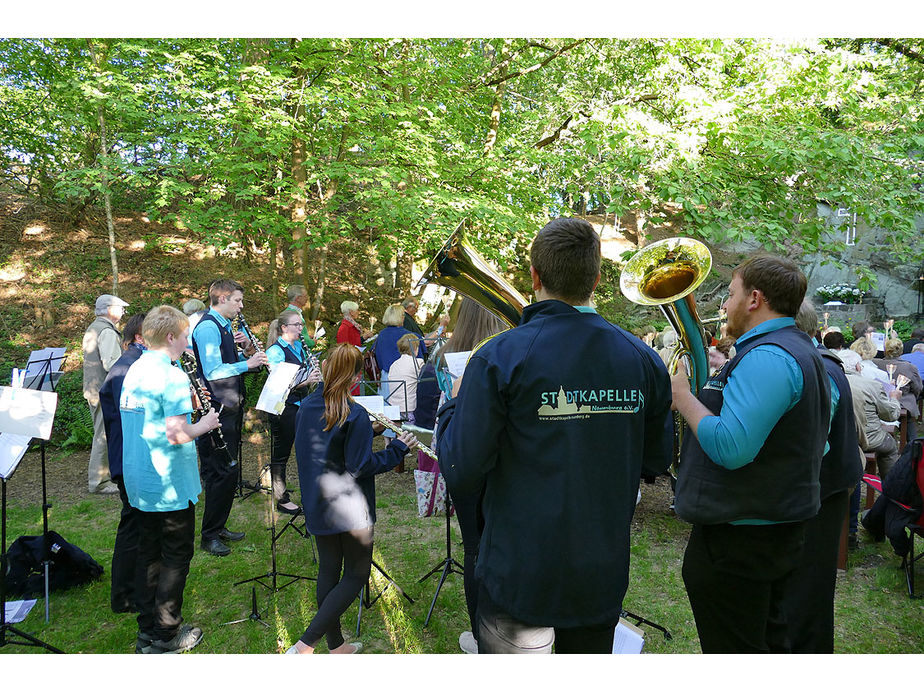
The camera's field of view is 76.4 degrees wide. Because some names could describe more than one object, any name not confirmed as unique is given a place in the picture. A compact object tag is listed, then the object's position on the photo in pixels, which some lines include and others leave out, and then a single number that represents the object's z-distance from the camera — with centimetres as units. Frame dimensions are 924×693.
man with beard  216
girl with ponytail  306
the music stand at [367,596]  386
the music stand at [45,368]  535
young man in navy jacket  174
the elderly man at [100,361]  586
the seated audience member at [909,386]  653
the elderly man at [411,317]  766
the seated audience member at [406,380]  614
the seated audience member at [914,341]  949
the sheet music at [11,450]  313
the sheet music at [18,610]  371
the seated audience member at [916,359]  747
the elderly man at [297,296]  714
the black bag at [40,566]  405
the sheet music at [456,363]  284
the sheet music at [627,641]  305
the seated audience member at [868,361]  557
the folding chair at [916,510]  416
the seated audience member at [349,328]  857
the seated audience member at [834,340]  541
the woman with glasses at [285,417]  540
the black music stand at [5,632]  328
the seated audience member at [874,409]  494
